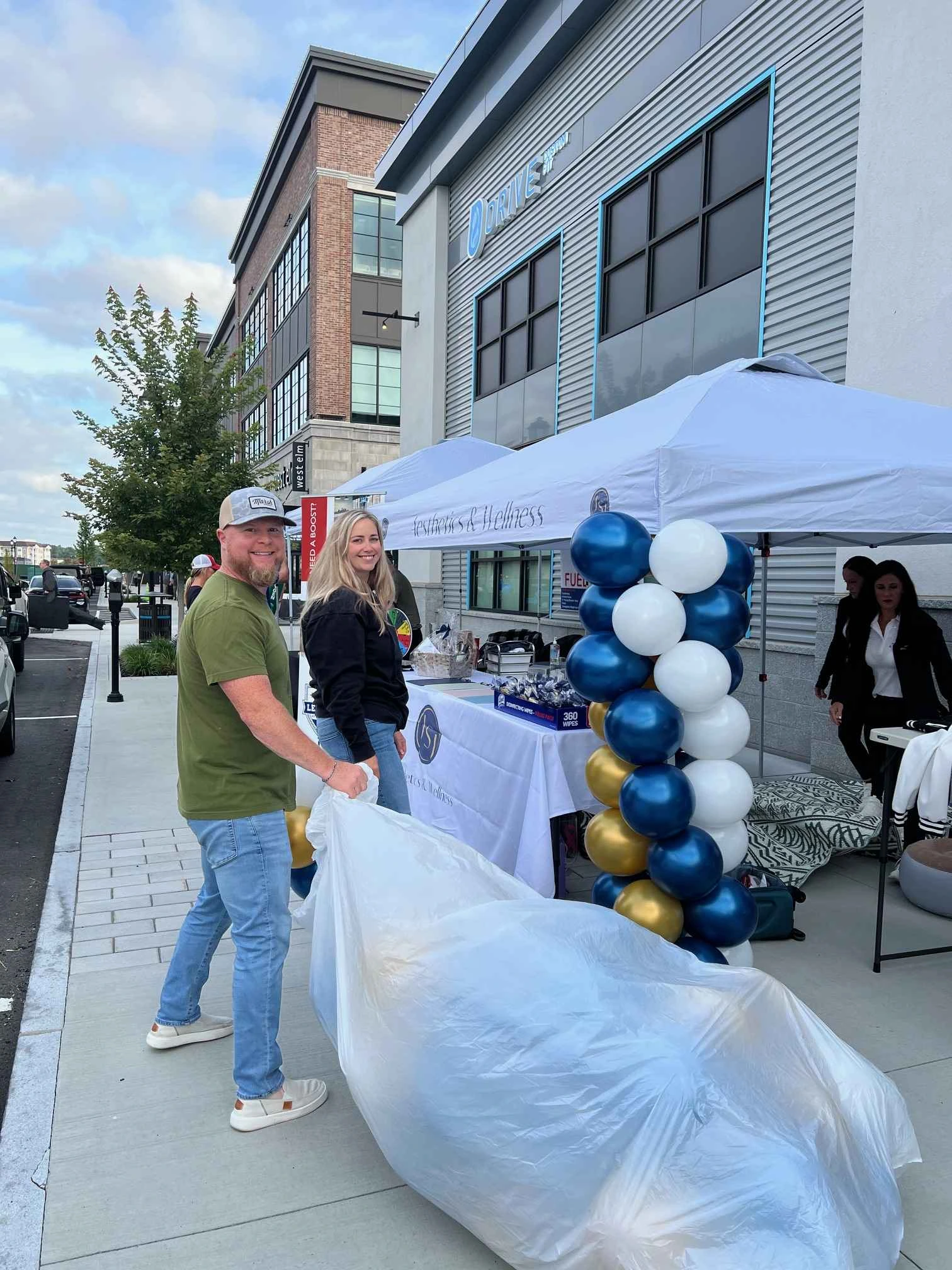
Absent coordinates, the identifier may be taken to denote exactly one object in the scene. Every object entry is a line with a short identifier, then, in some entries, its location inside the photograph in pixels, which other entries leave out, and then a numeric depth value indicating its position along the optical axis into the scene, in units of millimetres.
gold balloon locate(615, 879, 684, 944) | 3318
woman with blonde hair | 3367
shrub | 14062
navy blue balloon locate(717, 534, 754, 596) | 3623
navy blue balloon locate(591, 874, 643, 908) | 3611
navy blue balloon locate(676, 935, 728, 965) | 3342
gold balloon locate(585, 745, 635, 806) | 3514
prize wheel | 6707
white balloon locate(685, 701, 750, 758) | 3428
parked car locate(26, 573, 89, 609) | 33312
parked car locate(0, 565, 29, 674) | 9156
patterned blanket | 4914
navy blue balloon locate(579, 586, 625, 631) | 3531
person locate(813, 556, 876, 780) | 5523
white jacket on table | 3359
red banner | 7922
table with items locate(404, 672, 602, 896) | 4164
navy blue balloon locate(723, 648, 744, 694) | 3516
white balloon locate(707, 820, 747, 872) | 3480
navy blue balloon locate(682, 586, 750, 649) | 3420
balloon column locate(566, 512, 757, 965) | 3293
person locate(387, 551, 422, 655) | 7980
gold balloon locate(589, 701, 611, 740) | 3648
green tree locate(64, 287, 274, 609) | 13797
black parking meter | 11440
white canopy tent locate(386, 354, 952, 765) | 3561
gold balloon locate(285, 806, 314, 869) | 3336
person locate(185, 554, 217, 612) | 10094
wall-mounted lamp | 17734
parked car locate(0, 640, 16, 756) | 7770
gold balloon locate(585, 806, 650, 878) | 3498
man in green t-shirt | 2617
